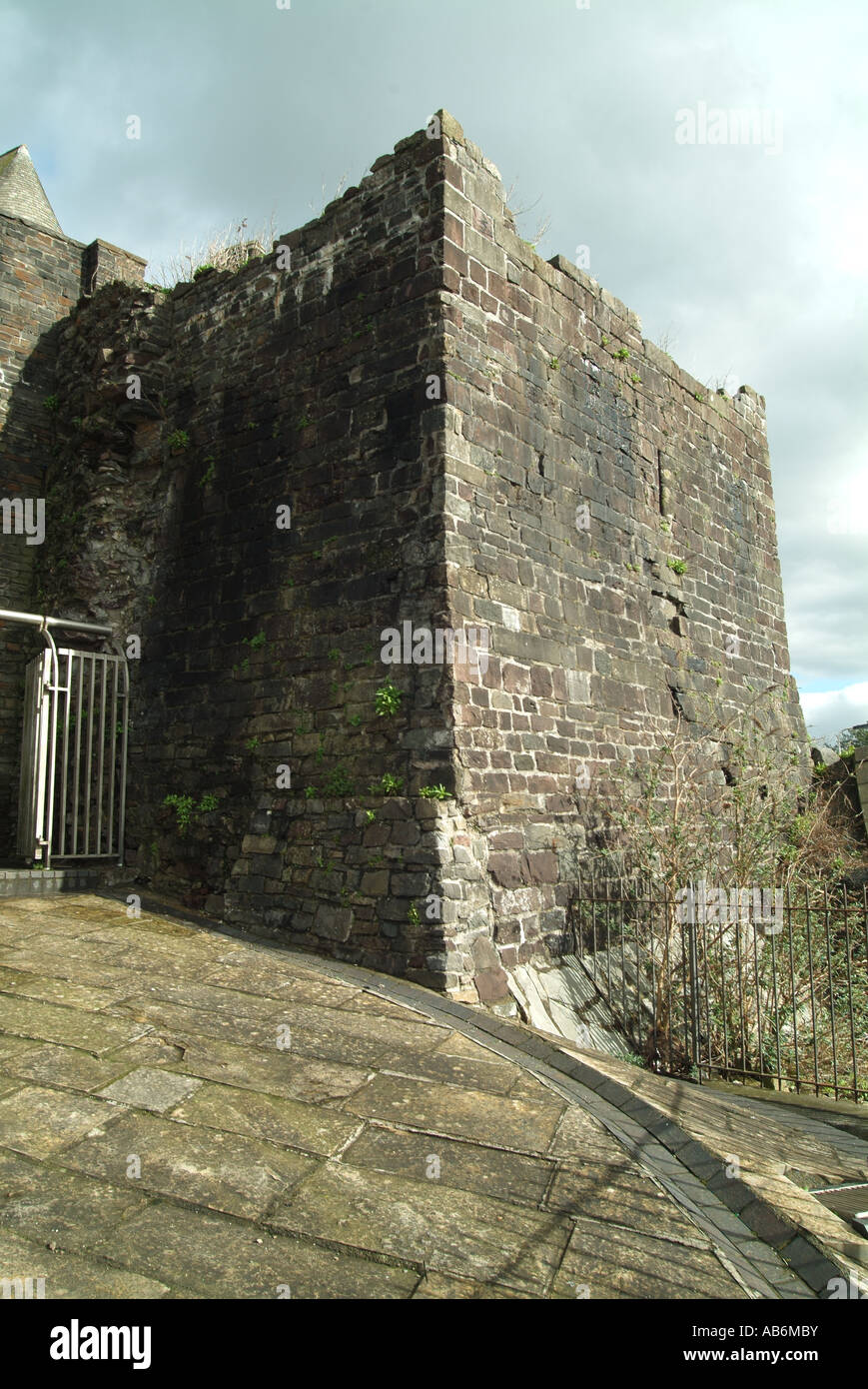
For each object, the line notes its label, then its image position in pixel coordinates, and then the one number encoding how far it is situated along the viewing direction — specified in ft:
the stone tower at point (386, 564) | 19.81
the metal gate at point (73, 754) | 25.66
